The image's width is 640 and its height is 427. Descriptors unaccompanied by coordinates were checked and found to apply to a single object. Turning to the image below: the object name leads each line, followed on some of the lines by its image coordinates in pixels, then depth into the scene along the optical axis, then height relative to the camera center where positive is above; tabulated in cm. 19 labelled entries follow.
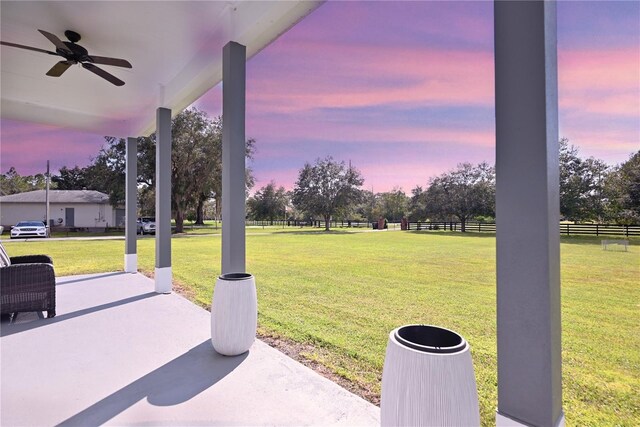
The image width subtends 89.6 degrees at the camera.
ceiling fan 335 +179
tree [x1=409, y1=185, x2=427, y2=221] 2830 +99
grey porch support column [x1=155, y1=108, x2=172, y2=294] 504 +22
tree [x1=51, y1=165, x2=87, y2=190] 3622 +462
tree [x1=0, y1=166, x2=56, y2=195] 3494 +422
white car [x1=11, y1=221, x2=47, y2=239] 1620 -55
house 2245 +66
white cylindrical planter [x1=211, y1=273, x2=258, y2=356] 267 -82
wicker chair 342 -76
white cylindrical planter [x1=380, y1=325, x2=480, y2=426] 122 -66
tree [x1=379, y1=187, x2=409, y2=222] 4578 +150
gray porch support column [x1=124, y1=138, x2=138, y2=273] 680 +16
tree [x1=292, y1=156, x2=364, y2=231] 2753 +245
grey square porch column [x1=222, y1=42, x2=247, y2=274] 309 +58
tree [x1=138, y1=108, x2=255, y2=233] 1980 +371
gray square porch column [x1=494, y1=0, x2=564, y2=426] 125 -1
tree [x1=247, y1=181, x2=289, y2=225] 4328 +200
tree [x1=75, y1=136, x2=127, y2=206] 2069 +319
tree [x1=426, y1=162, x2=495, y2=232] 2378 +172
